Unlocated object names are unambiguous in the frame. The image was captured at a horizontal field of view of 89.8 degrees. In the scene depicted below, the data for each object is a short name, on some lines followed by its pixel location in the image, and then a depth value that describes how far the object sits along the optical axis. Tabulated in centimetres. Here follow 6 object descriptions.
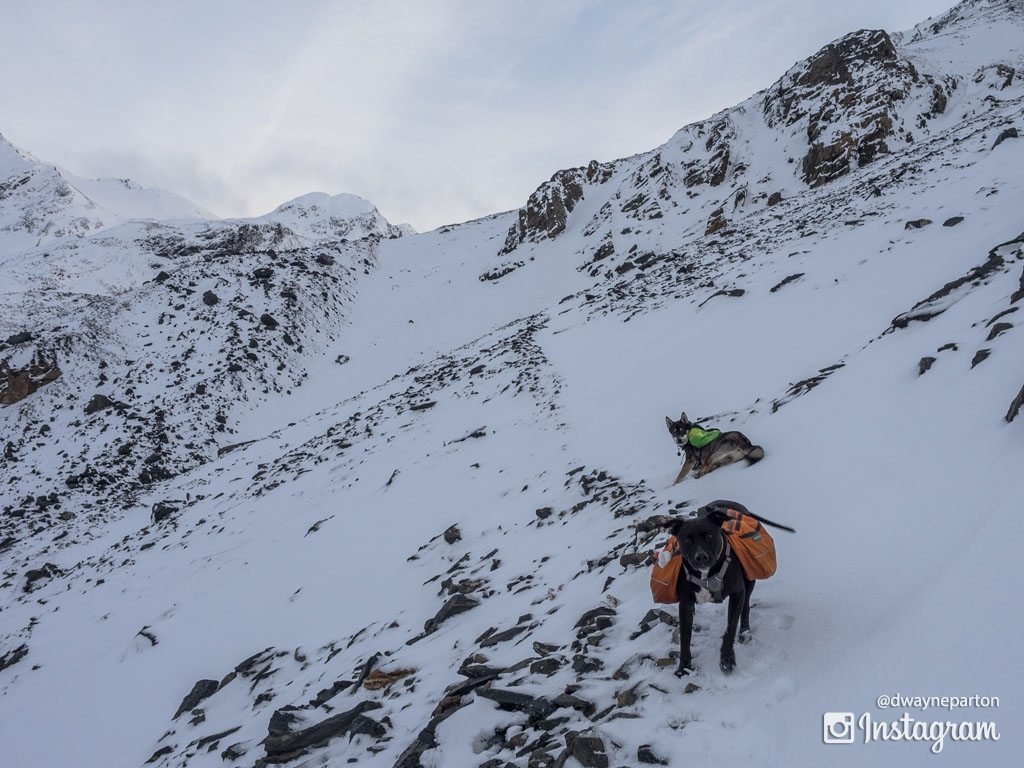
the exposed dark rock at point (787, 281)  1577
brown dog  765
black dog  354
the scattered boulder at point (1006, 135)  1991
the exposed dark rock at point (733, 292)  1689
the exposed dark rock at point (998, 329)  647
